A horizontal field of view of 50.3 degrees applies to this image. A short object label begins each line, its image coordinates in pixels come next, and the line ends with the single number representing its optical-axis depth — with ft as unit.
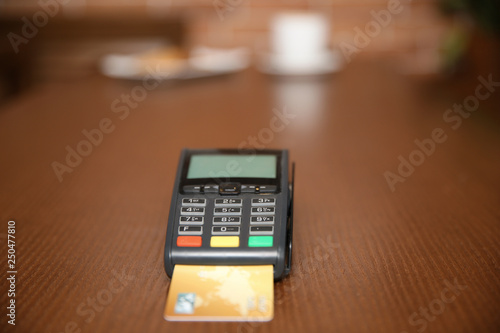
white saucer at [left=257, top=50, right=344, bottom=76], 4.99
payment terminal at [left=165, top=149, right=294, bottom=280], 1.61
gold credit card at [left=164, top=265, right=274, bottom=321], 1.43
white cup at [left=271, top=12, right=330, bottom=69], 5.26
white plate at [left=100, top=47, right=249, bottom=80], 4.77
